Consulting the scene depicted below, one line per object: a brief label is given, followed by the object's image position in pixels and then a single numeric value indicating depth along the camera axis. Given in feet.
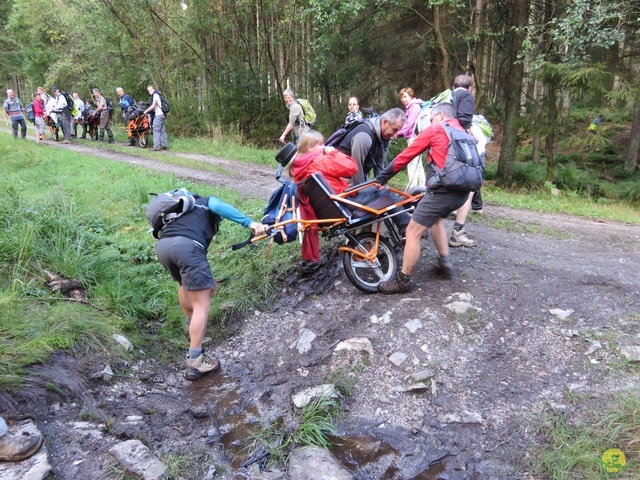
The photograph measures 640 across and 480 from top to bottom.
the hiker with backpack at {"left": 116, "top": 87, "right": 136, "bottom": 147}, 53.98
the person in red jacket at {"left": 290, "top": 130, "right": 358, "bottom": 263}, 15.87
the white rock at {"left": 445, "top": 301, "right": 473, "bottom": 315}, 14.87
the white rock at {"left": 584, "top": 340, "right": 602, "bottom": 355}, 12.91
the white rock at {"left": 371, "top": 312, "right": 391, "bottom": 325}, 14.93
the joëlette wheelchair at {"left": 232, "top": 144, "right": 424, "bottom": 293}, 15.53
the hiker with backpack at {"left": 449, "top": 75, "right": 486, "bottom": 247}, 19.65
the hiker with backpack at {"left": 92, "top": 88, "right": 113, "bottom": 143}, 56.03
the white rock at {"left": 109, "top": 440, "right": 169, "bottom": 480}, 9.50
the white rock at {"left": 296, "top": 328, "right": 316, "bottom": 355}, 14.82
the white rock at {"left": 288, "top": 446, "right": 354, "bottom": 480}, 10.07
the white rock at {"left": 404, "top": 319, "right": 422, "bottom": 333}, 14.33
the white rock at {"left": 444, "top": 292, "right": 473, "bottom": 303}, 15.43
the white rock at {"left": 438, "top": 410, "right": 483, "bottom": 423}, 11.47
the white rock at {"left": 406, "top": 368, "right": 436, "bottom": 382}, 12.63
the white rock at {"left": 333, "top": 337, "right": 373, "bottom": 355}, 13.88
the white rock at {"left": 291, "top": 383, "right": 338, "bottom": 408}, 12.34
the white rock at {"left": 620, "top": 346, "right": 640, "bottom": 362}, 12.33
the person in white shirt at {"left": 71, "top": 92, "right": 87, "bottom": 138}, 59.97
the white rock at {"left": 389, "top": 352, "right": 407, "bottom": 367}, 13.36
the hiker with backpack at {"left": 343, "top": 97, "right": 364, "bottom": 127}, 31.93
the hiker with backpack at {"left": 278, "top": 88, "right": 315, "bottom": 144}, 33.29
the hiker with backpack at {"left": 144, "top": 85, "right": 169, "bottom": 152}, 48.52
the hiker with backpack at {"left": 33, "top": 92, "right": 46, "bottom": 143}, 54.84
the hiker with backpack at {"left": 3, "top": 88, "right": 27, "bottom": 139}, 53.78
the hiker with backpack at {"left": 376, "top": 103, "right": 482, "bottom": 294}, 14.42
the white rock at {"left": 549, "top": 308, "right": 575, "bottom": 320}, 14.40
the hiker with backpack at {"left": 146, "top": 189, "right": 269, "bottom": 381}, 12.97
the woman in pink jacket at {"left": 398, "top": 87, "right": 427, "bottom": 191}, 24.82
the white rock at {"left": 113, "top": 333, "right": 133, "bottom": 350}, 15.07
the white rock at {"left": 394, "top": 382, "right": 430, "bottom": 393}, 12.42
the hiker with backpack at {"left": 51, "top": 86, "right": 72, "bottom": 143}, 55.06
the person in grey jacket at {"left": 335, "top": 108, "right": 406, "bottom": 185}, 16.78
